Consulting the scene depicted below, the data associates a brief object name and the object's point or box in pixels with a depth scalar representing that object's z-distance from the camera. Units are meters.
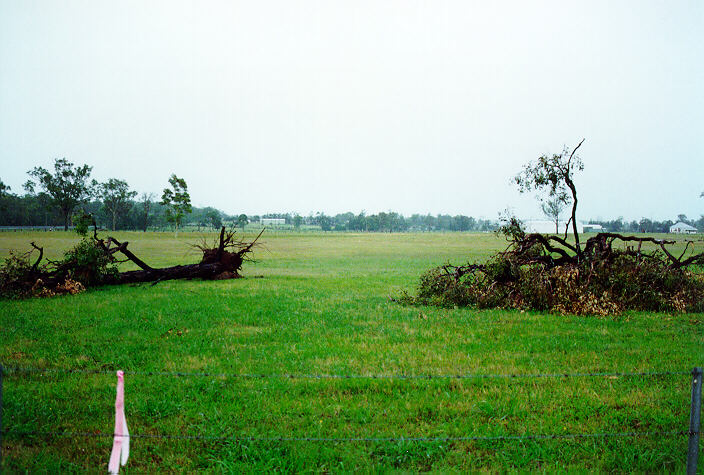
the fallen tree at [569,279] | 12.81
